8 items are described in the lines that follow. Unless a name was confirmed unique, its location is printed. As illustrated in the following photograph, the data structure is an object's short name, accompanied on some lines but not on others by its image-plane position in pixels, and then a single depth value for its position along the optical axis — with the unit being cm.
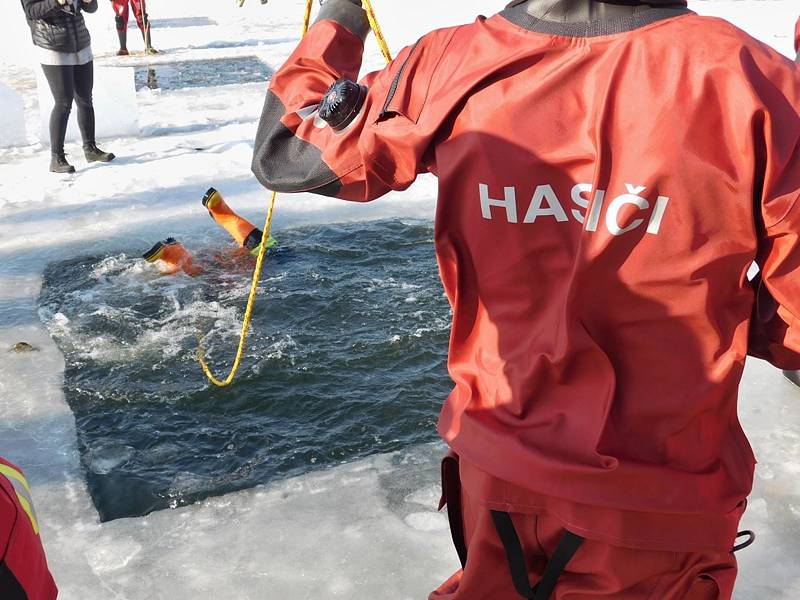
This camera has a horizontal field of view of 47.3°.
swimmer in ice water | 524
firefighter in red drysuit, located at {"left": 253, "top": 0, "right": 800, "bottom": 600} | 132
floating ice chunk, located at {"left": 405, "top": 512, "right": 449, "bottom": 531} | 296
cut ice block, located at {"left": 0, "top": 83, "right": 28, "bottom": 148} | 823
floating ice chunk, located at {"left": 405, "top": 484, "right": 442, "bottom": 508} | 309
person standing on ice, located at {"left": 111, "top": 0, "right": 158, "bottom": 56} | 1332
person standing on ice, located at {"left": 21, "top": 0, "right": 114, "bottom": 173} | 694
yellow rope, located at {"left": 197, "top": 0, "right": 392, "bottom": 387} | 190
